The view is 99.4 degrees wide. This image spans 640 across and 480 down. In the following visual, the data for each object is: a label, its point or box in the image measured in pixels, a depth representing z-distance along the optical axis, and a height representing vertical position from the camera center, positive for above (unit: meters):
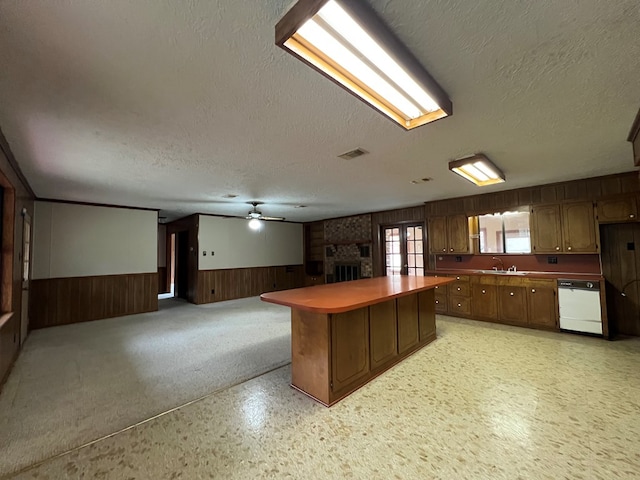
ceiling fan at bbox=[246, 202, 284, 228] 5.55 +0.77
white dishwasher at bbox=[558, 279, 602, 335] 3.86 -0.86
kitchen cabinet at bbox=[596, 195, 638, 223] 3.80 +0.52
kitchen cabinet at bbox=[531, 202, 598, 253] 4.10 +0.29
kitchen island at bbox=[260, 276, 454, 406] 2.36 -0.83
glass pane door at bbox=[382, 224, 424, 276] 6.44 +0.02
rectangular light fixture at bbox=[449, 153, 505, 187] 2.96 +0.96
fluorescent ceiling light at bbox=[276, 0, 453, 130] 1.08 +0.95
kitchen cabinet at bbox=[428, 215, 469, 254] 5.31 +0.31
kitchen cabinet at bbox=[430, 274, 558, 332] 4.24 -0.88
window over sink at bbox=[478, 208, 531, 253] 4.84 +0.30
